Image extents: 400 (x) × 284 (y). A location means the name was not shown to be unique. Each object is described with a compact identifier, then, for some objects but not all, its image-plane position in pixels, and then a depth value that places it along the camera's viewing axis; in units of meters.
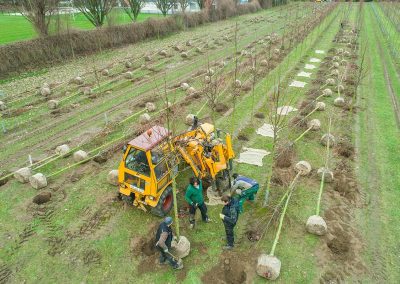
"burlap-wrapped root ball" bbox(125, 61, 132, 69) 25.97
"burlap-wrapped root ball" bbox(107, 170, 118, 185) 11.52
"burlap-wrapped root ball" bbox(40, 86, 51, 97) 19.70
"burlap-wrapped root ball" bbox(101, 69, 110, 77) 24.03
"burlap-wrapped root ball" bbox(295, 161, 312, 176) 12.26
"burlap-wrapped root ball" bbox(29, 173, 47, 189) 11.47
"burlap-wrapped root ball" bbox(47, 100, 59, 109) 18.06
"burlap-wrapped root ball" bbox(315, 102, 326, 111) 17.48
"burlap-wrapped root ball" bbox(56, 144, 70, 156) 13.40
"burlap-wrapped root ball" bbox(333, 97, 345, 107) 18.33
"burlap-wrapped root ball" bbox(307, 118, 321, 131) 15.48
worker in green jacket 9.10
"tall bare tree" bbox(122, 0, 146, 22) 40.16
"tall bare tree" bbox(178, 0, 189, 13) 43.38
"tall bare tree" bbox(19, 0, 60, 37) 26.39
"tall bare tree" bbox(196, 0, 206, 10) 51.42
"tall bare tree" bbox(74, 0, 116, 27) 32.06
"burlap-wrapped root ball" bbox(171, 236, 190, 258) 8.59
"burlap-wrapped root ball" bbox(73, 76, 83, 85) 21.97
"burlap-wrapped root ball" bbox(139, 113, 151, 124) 16.13
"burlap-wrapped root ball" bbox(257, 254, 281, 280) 8.09
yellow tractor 9.48
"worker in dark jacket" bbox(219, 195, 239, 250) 8.45
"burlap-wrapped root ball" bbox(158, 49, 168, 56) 29.54
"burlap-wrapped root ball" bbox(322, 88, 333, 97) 19.62
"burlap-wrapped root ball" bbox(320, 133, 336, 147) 14.08
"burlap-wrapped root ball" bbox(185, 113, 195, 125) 15.70
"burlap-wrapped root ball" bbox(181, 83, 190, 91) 20.55
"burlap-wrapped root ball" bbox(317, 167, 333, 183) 11.80
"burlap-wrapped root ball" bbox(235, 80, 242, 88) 20.07
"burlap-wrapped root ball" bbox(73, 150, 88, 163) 13.03
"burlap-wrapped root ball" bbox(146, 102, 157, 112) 17.64
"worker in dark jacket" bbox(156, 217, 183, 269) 7.99
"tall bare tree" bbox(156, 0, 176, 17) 46.06
